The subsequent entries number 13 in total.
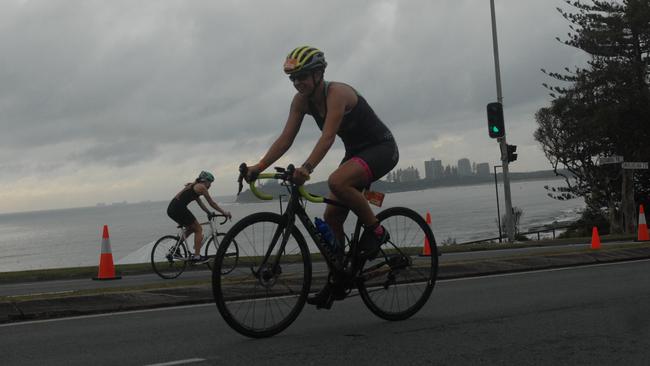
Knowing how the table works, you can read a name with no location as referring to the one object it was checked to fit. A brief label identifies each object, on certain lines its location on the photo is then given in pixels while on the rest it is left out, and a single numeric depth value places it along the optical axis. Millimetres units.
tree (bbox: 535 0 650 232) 43094
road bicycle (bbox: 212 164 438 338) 4816
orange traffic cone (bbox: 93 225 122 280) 12656
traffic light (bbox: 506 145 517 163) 23359
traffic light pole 23608
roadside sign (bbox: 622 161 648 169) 22938
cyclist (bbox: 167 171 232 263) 12744
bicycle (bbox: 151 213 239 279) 12867
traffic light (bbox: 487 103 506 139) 22000
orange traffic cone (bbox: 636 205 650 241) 20250
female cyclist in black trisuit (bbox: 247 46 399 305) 5148
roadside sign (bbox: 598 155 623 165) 22766
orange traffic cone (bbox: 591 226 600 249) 16875
